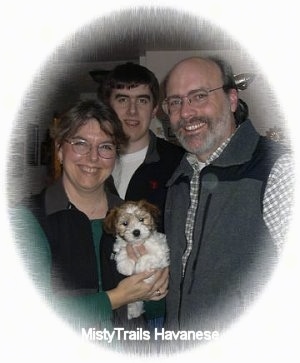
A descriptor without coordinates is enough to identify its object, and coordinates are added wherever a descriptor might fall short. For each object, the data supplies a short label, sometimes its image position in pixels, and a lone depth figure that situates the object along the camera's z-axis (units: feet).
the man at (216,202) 5.05
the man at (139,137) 5.35
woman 5.23
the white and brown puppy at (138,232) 5.48
